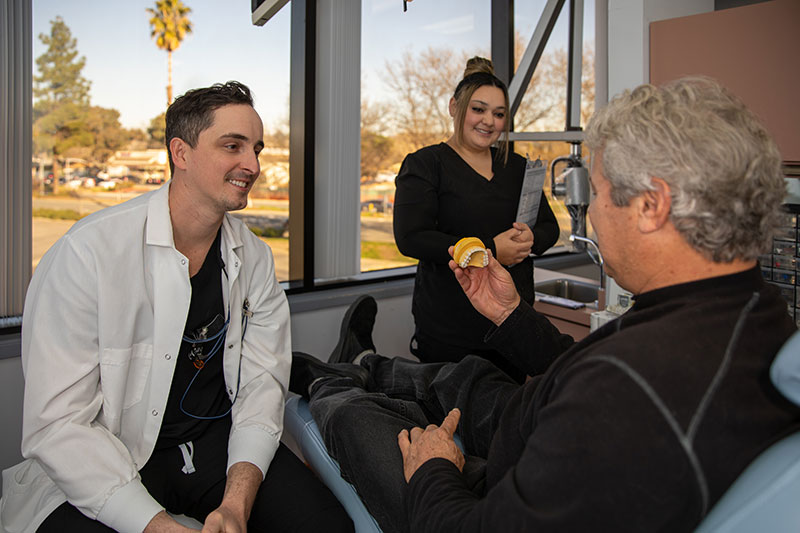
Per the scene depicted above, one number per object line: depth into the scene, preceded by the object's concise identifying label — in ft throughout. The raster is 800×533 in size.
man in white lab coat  4.25
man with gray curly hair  2.44
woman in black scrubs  6.79
